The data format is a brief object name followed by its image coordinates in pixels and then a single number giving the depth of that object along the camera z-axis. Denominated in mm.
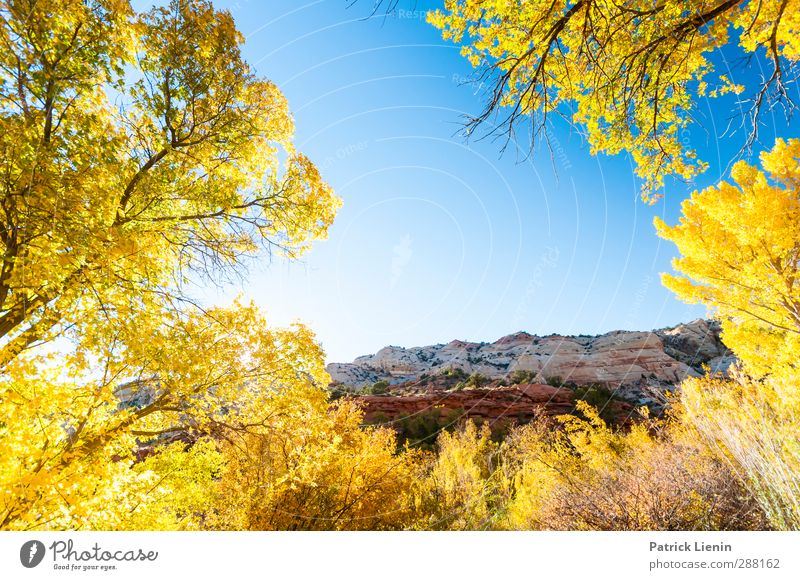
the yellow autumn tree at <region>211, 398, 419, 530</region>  5695
